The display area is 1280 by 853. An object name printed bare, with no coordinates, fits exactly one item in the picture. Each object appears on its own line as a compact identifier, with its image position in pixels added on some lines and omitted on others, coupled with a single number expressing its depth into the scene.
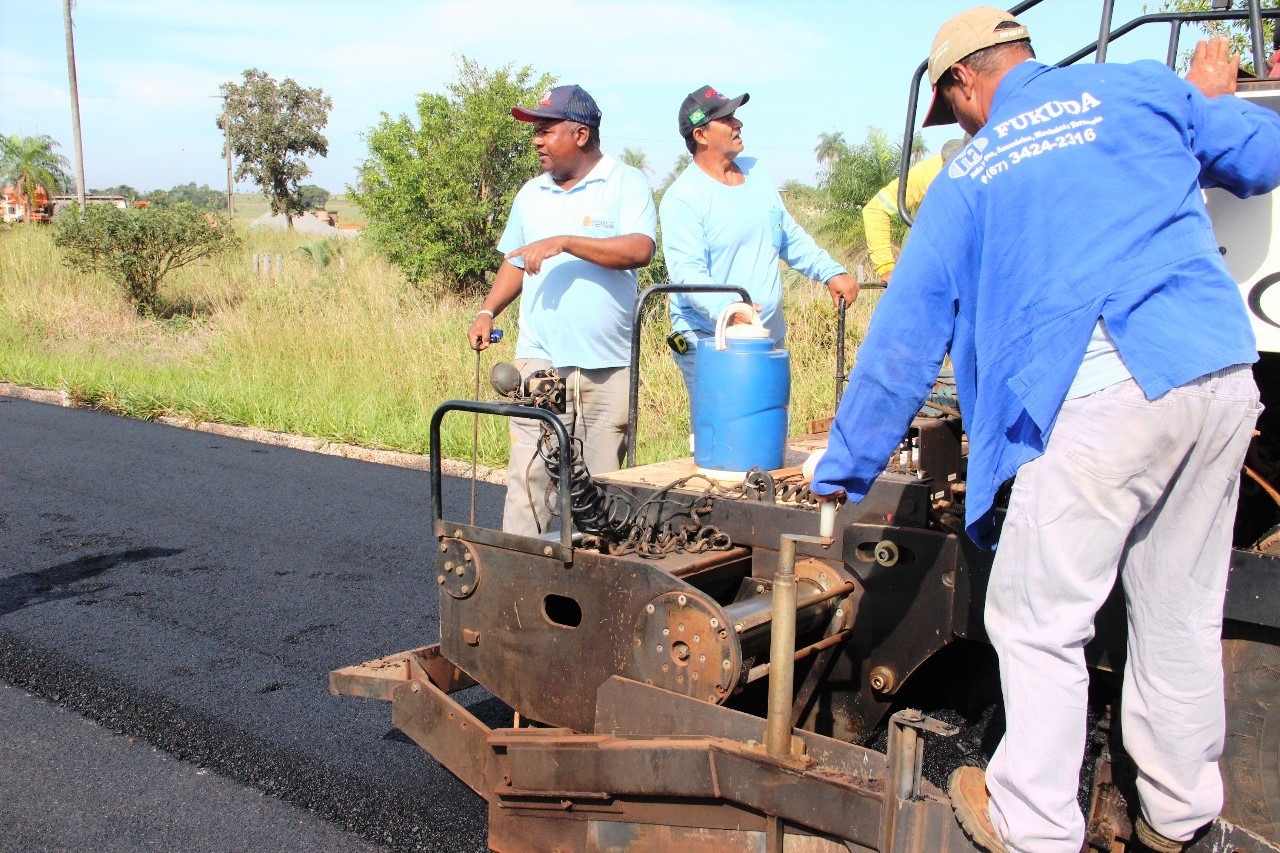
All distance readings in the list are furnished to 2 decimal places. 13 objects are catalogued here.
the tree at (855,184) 18.73
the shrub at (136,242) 16.30
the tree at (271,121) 40.47
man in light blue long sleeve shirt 4.86
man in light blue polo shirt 4.40
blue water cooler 3.43
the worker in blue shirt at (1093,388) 1.99
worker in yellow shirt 5.59
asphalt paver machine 2.25
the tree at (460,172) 16.03
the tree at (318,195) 82.53
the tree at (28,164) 41.28
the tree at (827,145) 36.31
